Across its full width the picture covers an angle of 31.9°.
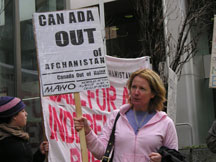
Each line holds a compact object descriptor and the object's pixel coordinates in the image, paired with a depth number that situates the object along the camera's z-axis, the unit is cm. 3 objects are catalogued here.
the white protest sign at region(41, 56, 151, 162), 447
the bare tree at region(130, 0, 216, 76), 849
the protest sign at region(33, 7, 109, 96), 340
